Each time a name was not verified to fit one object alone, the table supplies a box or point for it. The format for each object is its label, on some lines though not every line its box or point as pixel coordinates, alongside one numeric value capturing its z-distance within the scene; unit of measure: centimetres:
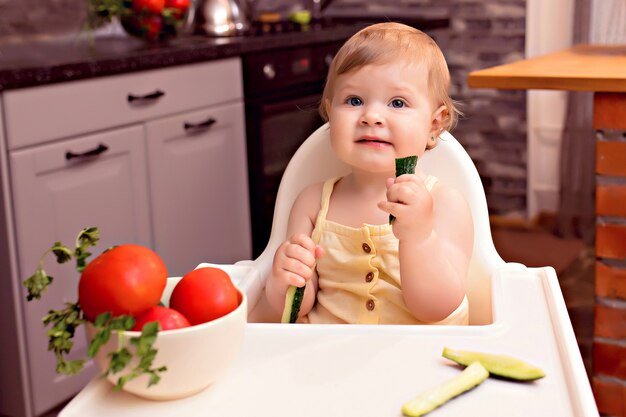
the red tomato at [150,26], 296
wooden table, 207
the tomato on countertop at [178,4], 307
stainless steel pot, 321
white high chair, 83
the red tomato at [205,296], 84
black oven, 294
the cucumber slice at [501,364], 87
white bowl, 78
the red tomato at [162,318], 80
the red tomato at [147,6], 295
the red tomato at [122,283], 78
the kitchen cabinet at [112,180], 216
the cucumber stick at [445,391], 81
